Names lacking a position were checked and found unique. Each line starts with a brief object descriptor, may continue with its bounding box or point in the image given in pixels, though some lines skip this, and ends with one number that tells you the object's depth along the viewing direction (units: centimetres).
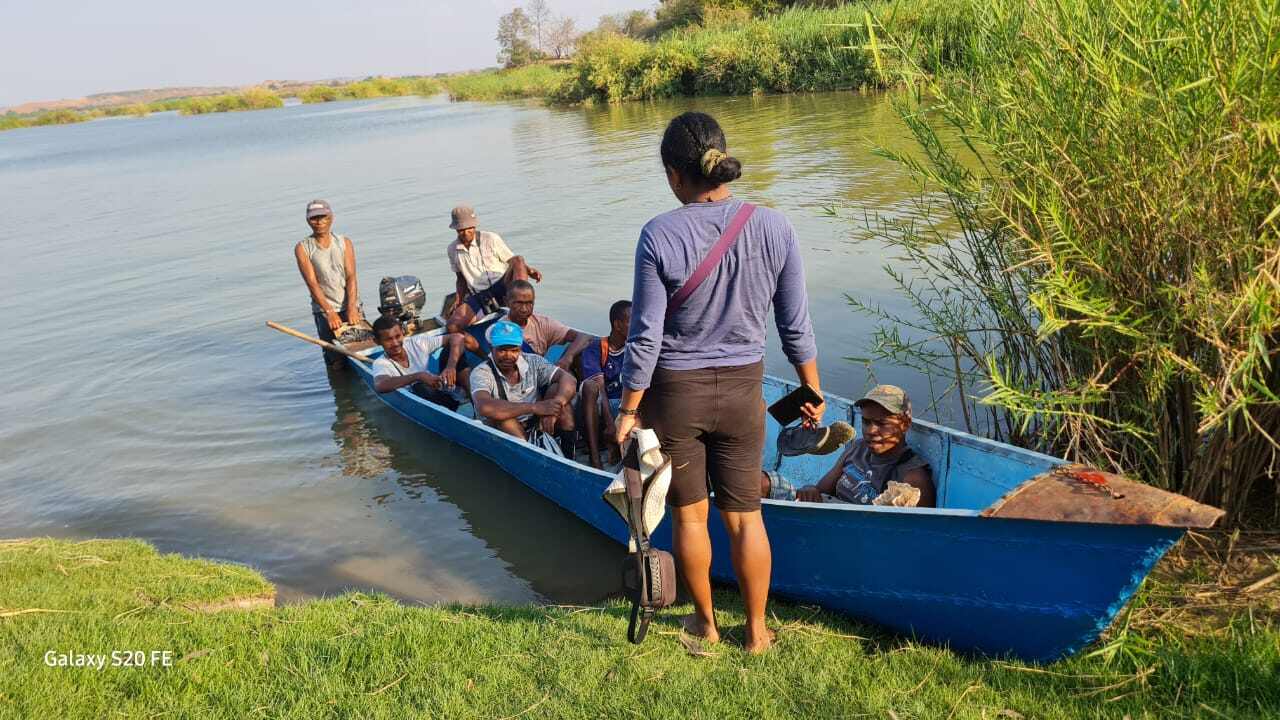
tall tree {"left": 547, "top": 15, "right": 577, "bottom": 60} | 8144
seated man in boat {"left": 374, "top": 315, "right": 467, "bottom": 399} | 779
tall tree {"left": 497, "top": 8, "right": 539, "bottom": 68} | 8019
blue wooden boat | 331
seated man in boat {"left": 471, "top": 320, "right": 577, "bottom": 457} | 633
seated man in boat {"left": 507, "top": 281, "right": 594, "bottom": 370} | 752
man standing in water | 901
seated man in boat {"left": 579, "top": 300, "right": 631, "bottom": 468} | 629
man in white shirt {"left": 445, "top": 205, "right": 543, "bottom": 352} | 888
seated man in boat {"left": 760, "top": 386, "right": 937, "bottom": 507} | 442
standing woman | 321
